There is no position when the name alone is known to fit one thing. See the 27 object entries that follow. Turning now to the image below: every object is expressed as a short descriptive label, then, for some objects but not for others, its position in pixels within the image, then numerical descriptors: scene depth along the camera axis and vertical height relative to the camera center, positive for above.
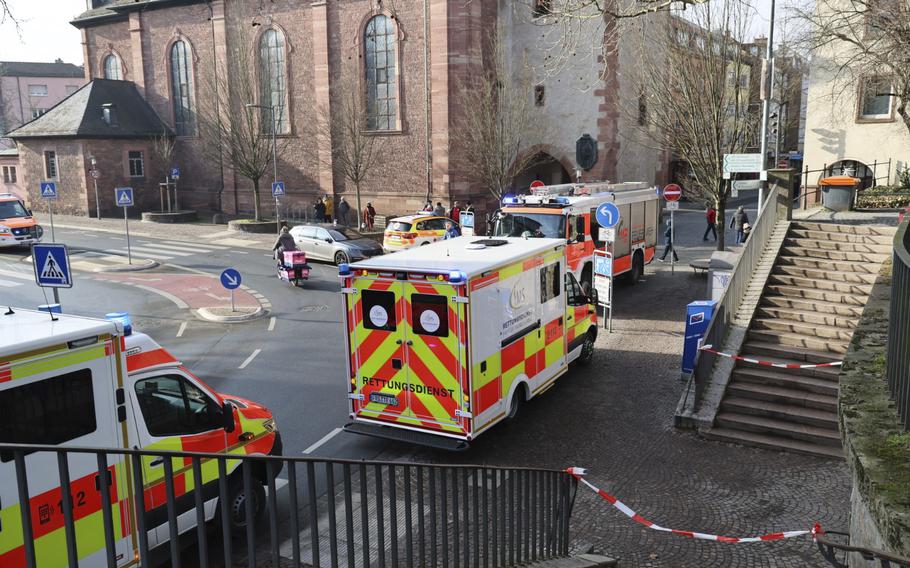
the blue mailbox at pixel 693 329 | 13.87 -2.93
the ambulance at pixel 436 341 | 9.85 -2.26
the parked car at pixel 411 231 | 26.93 -2.09
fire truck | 19.34 -1.32
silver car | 26.48 -2.47
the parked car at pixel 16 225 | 29.11 -1.71
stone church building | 36.28 +4.80
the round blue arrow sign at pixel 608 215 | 17.66 -1.06
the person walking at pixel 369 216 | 36.22 -2.01
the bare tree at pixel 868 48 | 18.59 +3.44
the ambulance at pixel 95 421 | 5.34 -2.06
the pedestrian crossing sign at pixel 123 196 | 24.03 -0.57
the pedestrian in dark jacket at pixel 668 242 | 25.66 -2.60
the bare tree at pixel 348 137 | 37.06 +1.89
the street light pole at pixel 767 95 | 18.89 +1.78
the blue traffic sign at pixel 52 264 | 12.45 -1.37
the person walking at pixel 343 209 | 36.06 -1.69
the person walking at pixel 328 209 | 38.94 -1.80
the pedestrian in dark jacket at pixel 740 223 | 27.97 -2.08
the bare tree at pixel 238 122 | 38.12 +2.82
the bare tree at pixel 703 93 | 21.56 +2.19
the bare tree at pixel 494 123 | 33.91 +2.19
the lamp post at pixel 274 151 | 35.29 +1.14
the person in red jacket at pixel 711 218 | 29.26 -1.96
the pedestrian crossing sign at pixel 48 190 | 25.09 -0.35
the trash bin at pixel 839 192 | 20.33 -0.72
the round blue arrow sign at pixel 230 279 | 18.58 -2.50
